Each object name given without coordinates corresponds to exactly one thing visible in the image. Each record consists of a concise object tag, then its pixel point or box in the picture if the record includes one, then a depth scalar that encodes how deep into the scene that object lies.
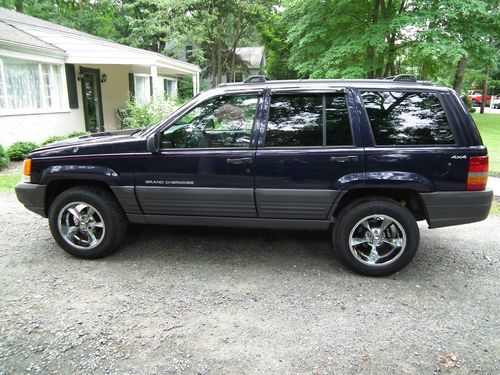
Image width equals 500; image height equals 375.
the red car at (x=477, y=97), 44.82
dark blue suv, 3.55
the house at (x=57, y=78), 10.41
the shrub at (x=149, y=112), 10.51
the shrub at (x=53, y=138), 11.05
